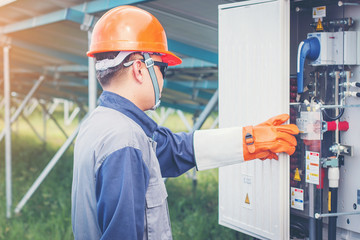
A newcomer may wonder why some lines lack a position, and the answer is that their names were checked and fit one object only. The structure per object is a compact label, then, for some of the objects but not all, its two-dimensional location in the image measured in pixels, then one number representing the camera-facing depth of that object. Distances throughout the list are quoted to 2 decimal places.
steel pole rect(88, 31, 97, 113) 3.22
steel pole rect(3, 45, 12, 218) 4.71
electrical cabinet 2.05
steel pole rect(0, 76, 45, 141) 6.08
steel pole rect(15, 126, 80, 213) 4.14
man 1.47
